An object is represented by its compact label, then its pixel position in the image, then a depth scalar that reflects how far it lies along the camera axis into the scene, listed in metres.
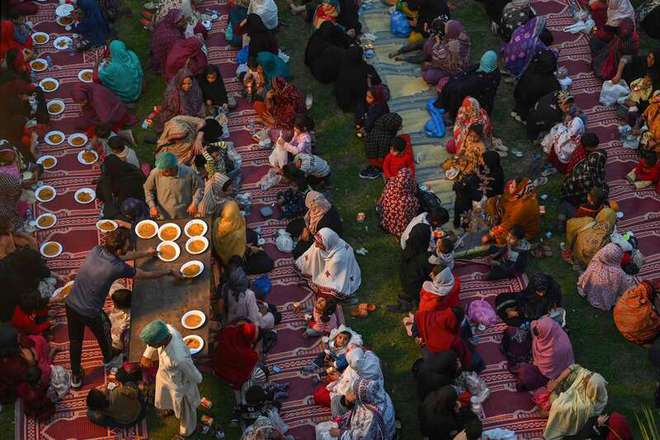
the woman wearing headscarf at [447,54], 15.69
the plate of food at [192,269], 12.03
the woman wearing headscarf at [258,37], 15.73
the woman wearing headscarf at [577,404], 11.44
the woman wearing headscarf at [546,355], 12.02
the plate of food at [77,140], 15.10
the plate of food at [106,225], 13.63
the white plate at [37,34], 16.70
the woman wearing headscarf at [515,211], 13.37
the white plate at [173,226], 12.46
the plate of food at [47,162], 14.80
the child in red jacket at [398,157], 14.00
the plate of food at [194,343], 11.48
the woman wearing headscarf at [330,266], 12.88
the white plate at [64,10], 17.05
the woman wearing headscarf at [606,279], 12.81
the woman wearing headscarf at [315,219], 13.21
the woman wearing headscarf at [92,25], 16.14
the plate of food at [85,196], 14.33
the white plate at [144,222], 12.46
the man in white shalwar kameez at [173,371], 10.50
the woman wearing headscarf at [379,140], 14.42
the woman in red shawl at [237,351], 11.59
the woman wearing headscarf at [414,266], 12.91
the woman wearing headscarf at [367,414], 11.11
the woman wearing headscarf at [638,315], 12.42
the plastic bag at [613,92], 15.71
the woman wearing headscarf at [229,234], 12.68
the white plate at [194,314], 11.63
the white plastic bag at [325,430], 11.42
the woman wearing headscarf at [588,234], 13.24
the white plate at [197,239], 12.30
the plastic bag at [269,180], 14.57
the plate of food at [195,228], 12.53
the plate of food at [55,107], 15.59
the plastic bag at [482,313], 12.96
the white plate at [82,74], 16.11
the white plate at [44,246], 13.61
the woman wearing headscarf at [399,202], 13.50
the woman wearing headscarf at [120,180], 13.53
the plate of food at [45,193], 14.38
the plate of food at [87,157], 14.86
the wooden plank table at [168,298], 11.57
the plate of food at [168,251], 12.23
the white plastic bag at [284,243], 13.79
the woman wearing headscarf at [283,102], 14.95
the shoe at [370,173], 14.82
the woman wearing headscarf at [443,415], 11.26
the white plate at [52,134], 15.11
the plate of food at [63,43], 16.62
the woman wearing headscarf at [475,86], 15.12
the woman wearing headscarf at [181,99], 14.94
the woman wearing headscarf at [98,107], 14.73
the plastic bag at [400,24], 16.84
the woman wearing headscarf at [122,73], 15.38
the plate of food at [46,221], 14.00
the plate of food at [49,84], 15.95
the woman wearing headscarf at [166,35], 15.81
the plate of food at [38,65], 16.23
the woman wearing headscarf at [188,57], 15.21
